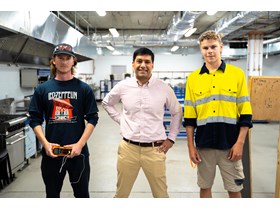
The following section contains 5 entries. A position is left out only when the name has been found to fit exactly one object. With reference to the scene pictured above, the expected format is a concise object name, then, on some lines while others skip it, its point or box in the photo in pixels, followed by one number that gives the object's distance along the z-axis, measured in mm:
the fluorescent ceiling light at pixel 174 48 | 12658
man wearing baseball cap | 1718
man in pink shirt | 1864
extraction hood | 2955
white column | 8395
